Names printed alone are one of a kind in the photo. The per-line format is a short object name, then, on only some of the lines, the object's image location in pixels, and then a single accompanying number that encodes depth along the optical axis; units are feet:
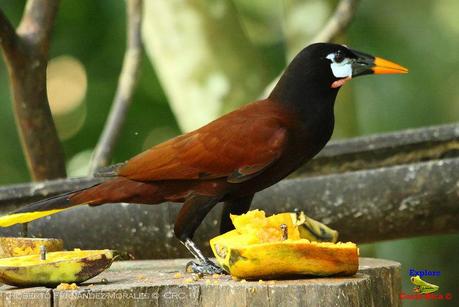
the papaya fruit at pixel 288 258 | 19.15
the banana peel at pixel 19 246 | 21.97
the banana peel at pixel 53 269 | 18.93
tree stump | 18.03
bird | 22.08
